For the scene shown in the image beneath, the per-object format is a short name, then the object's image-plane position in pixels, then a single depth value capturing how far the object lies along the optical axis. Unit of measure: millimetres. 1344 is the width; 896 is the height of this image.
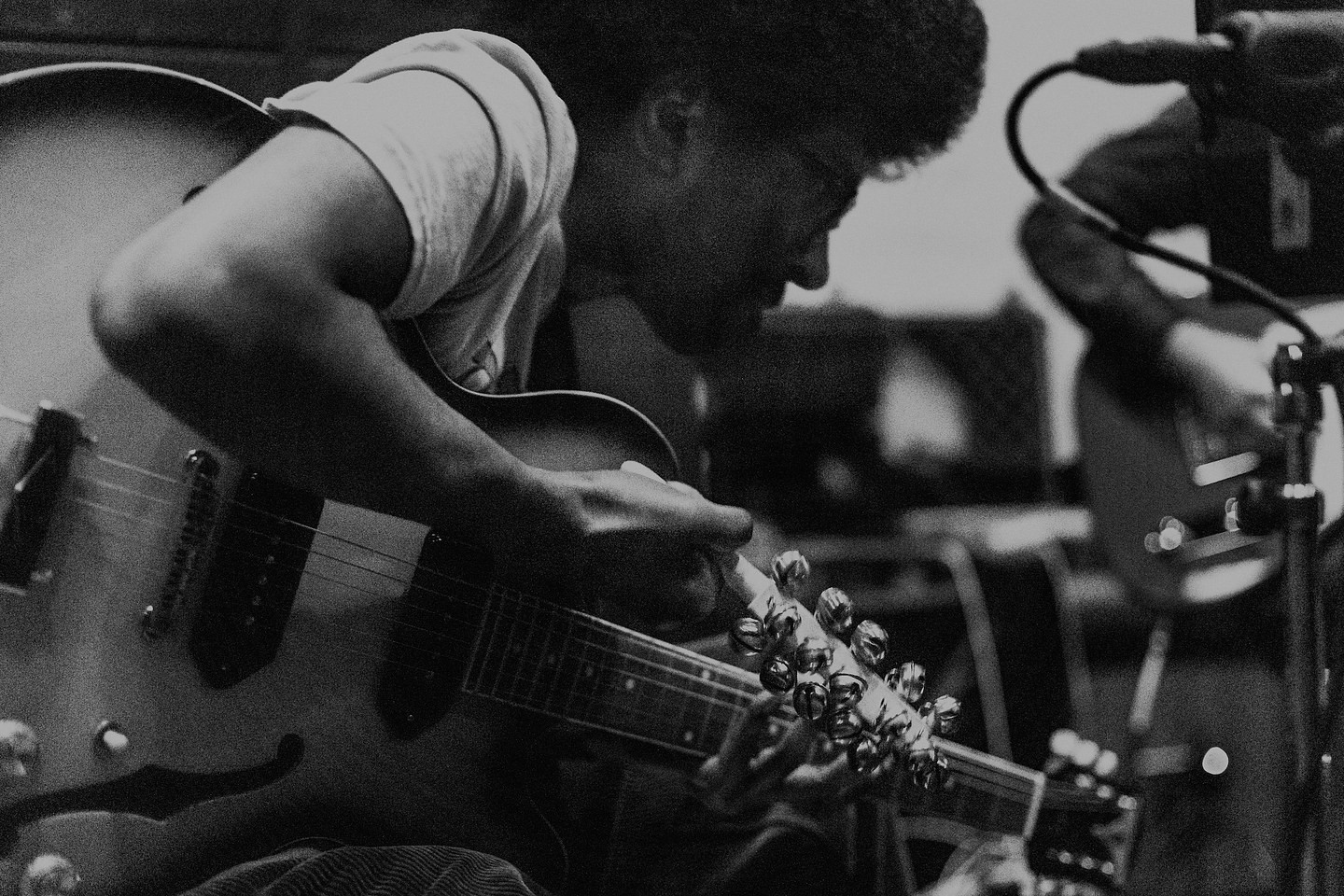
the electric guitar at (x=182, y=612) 1754
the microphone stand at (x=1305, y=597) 1995
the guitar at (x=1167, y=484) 2815
